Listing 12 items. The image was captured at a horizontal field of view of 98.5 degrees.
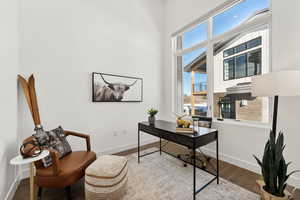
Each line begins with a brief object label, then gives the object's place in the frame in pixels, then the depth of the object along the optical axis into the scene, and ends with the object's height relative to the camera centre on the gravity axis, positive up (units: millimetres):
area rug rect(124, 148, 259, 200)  1667 -1264
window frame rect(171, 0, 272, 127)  2190 +1291
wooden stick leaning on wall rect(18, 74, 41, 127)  1979 +30
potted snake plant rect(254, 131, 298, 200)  1296 -762
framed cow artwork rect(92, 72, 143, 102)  2778 +241
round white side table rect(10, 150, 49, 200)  1195 -589
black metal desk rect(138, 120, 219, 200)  1668 -546
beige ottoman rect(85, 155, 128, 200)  1497 -980
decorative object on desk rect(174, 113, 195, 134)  1873 -447
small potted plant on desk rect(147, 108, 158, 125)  2559 -356
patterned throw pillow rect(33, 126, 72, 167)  1696 -604
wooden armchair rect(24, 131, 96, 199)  1469 -876
